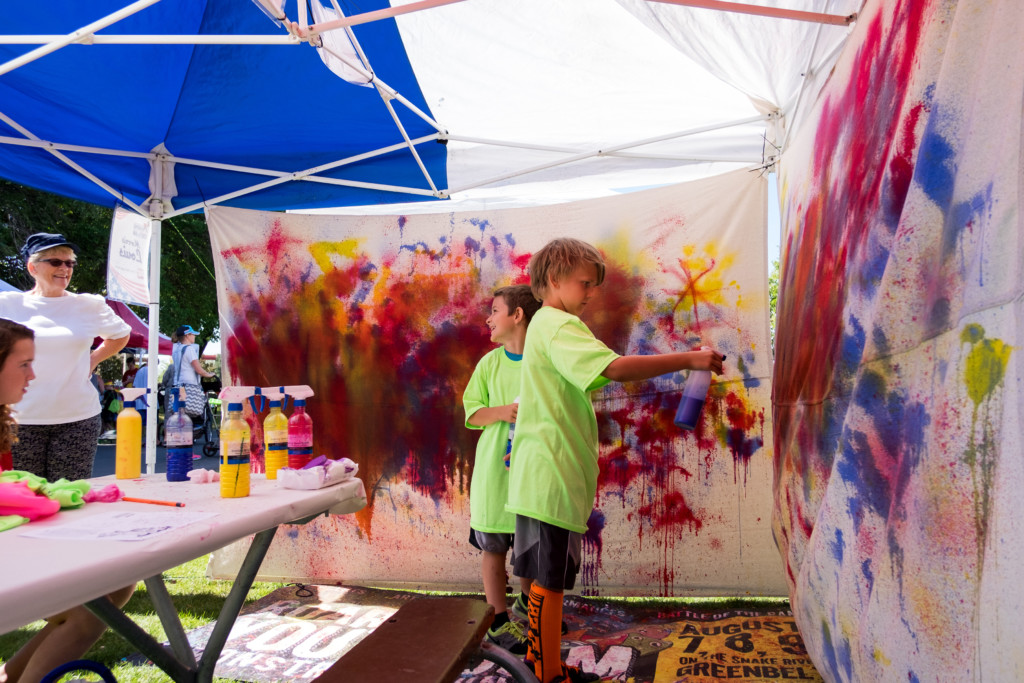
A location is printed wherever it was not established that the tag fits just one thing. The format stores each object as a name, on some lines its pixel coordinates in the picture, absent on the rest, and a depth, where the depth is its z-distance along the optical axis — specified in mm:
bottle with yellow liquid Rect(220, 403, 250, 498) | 1945
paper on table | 1400
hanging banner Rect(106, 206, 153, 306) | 3922
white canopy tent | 2697
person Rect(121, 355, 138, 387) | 11532
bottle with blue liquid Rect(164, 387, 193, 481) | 2119
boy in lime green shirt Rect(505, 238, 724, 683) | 2232
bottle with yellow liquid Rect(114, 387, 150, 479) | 2245
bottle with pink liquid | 2260
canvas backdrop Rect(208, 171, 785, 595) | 3637
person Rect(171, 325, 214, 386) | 8570
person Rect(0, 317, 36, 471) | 1887
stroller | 9971
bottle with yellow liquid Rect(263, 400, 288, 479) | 2336
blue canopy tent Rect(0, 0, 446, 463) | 3092
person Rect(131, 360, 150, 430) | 8750
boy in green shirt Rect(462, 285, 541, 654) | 2986
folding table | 1107
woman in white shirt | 3051
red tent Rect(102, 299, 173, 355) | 11148
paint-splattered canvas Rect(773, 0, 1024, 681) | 1189
